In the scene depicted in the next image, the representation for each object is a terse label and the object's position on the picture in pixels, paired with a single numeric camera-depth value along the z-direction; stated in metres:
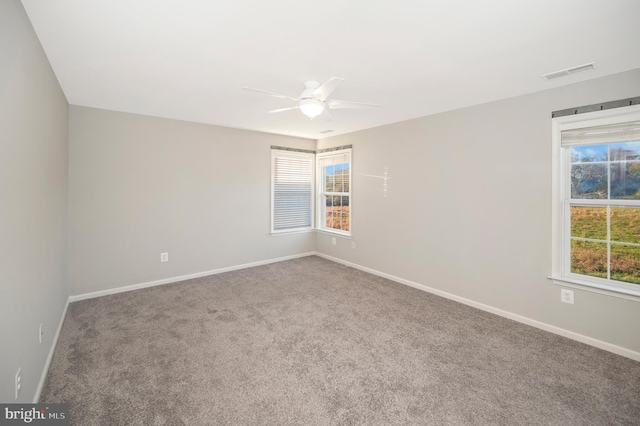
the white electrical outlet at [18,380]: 1.51
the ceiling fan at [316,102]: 2.39
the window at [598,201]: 2.43
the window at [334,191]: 5.20
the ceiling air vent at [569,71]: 2.26
